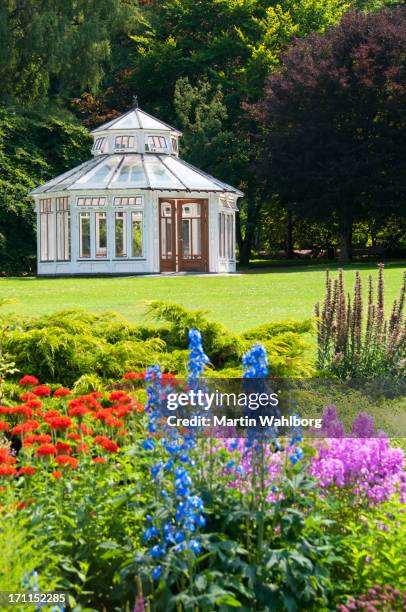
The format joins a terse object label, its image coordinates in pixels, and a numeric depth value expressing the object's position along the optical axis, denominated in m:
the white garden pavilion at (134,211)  30.30
